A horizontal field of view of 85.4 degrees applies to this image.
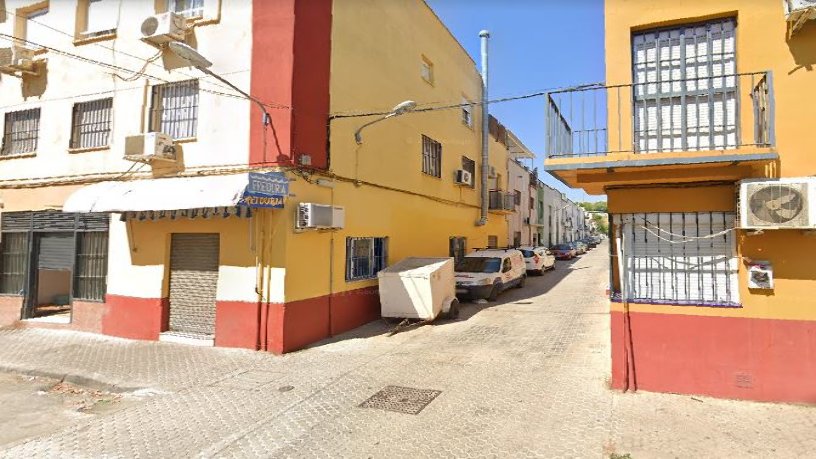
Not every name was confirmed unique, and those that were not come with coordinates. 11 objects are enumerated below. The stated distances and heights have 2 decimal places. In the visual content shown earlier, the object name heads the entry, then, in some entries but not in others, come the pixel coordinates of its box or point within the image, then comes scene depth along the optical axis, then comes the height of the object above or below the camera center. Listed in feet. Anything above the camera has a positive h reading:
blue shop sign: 26.53 +3.65
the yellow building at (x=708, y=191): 19.06 +2.92
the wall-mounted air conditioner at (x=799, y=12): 18.05 +10.08
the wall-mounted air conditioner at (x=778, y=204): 17.92 +2.14
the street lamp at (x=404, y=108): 32.17 +10.65
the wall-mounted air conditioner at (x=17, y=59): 37.99 +16.06
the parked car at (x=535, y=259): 73.56 -1.15
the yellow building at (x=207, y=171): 30.25 +5.99
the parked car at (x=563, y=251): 106.73 +0.34
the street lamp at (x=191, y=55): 23.90 +10.81
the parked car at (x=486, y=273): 47.21 -2.39
